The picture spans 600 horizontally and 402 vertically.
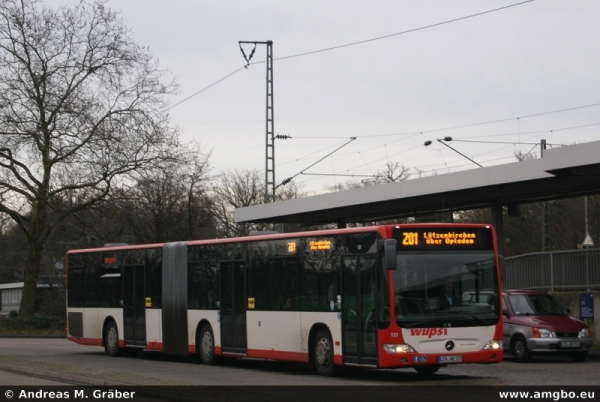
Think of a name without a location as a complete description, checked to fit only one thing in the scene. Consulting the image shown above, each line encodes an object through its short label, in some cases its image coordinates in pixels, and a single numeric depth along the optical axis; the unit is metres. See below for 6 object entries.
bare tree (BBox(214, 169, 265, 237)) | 84.56
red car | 21.91
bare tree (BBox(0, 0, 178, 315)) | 41.19
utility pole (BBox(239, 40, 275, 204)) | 43.91
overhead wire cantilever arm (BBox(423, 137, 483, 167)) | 38.56
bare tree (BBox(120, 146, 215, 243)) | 50.50
